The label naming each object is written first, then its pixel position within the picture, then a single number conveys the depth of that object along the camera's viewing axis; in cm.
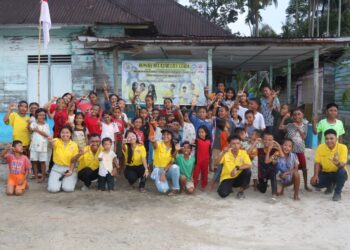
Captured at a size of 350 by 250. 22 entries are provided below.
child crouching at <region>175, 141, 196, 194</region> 555
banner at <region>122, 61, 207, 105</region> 869
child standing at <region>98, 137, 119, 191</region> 557
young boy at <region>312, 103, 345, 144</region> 579
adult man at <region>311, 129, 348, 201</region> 524
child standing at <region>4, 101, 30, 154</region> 632
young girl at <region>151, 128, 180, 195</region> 544
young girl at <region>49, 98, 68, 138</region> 629
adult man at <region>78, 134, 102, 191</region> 568
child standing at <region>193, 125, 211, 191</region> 573
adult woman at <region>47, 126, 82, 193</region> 562
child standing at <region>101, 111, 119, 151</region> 603
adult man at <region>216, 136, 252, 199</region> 532
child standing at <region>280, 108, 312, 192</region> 574
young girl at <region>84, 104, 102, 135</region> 616
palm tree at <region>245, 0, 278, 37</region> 2817
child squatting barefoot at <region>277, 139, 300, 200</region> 530
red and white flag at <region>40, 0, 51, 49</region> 772
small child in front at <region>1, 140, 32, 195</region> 548
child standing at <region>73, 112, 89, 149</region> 601
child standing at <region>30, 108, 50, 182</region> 613
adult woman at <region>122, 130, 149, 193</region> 568
